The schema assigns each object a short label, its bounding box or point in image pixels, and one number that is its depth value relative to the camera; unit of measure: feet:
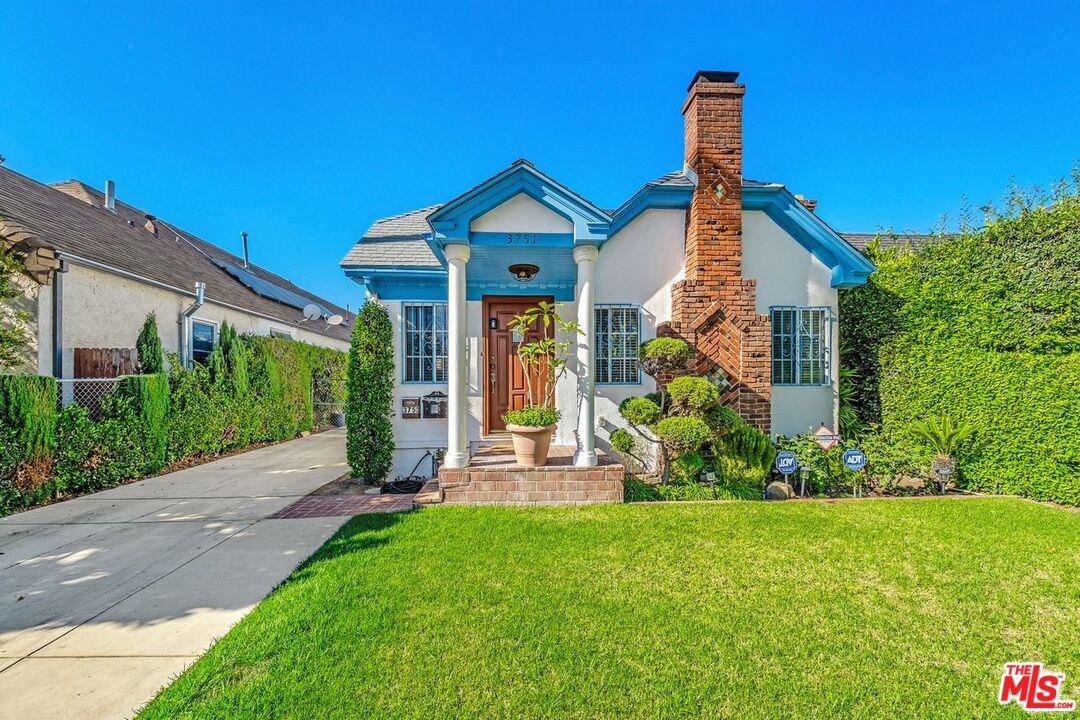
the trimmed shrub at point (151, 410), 22.72
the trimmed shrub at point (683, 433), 17.52
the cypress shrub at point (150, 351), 25.84
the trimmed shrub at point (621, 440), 19.54
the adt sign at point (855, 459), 18.28
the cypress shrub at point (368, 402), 21.31
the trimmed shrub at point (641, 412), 18.37
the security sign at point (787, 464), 18.63
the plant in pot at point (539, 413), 17.63
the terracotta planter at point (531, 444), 17.53
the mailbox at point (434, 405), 23.29
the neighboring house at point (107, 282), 21.01
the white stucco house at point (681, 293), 21.47
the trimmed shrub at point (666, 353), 18.95
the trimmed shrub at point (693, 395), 18.11
